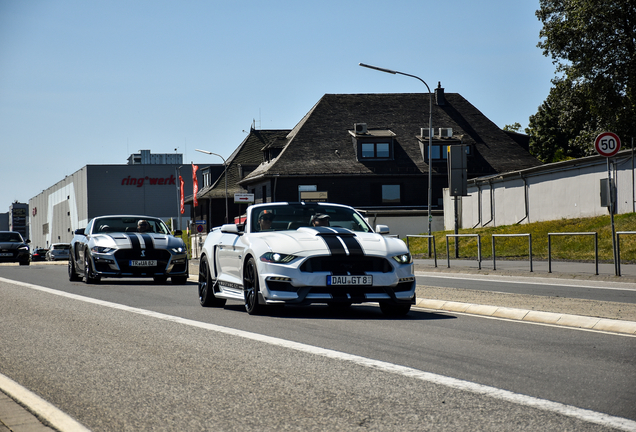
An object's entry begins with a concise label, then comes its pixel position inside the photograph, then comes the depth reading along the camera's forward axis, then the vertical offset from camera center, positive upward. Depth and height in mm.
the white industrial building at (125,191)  116375 +7972
